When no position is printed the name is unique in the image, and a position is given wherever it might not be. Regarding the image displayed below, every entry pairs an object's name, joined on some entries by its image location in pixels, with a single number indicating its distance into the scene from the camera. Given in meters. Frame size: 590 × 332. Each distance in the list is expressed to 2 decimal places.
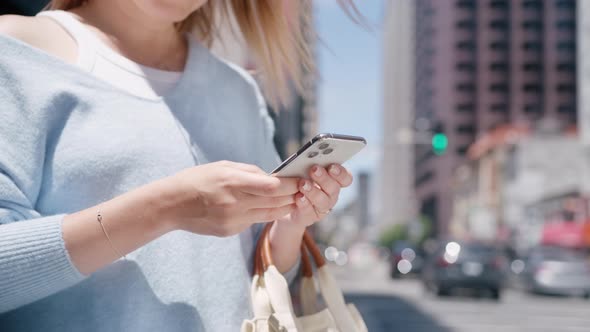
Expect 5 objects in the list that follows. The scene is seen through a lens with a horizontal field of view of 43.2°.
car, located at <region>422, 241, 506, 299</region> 18.77
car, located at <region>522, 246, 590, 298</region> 20.88
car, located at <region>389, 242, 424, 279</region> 32.78
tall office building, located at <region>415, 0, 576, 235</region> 95.88
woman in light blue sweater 1.26
